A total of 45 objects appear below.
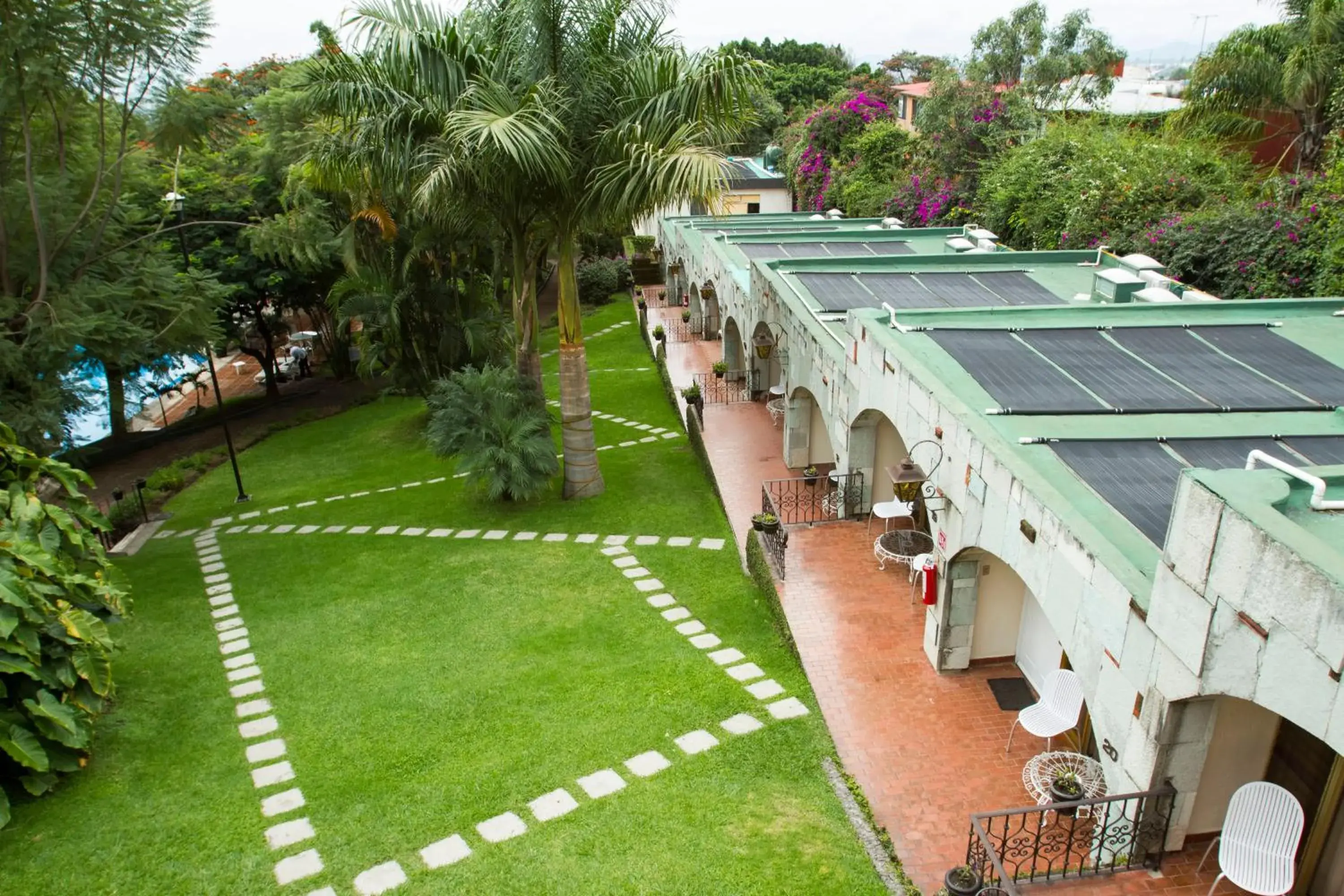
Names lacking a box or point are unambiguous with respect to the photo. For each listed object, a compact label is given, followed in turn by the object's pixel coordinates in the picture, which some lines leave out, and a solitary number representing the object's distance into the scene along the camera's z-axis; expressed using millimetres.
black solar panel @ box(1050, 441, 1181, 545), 9578
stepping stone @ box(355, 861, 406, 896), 10281
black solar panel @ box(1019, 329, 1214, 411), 12242
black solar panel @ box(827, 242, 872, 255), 26109
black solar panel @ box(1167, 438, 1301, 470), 10164
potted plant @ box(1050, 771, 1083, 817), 9523
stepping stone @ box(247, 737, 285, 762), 12922
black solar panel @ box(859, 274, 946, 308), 18594
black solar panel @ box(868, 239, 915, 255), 25750
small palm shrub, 20562
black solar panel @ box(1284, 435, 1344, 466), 9953
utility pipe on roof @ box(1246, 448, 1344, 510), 7305
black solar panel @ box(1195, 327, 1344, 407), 12562
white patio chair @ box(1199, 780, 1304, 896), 8102
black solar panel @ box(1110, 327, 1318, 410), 12219
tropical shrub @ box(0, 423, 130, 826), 11844
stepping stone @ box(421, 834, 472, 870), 10570
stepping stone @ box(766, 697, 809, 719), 12836
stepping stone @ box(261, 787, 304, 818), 11727
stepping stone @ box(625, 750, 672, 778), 11828
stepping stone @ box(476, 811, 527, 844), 10883
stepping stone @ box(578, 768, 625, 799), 11500
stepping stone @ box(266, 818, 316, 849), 11141
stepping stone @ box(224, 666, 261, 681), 15248
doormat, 12664
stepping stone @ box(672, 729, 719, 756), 12219
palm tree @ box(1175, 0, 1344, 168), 23797
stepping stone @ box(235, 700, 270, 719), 14125
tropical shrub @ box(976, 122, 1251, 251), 24969
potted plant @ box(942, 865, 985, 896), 8617
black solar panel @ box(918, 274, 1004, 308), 18438
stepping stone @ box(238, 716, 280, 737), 13562
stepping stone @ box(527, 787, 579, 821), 11188
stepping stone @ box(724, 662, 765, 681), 13922
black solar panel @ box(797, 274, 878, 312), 19703
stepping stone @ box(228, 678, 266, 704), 14711
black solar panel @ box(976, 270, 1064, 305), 18828
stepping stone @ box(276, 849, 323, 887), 10570
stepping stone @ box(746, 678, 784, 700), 13359
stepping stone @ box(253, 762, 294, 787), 12352
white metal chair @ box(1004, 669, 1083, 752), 10531
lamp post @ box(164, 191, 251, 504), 20722
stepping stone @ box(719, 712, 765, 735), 12562
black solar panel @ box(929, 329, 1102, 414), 12383
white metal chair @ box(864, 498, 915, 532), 14688
